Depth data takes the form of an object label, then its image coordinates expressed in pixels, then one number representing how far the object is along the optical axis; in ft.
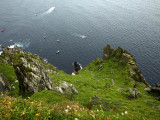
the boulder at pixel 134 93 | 116.50
